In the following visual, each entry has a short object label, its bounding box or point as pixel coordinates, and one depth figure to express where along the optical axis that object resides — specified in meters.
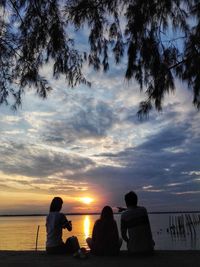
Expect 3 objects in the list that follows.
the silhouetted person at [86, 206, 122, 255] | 4.66
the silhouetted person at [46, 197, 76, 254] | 4.80
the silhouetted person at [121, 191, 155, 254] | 4.53
